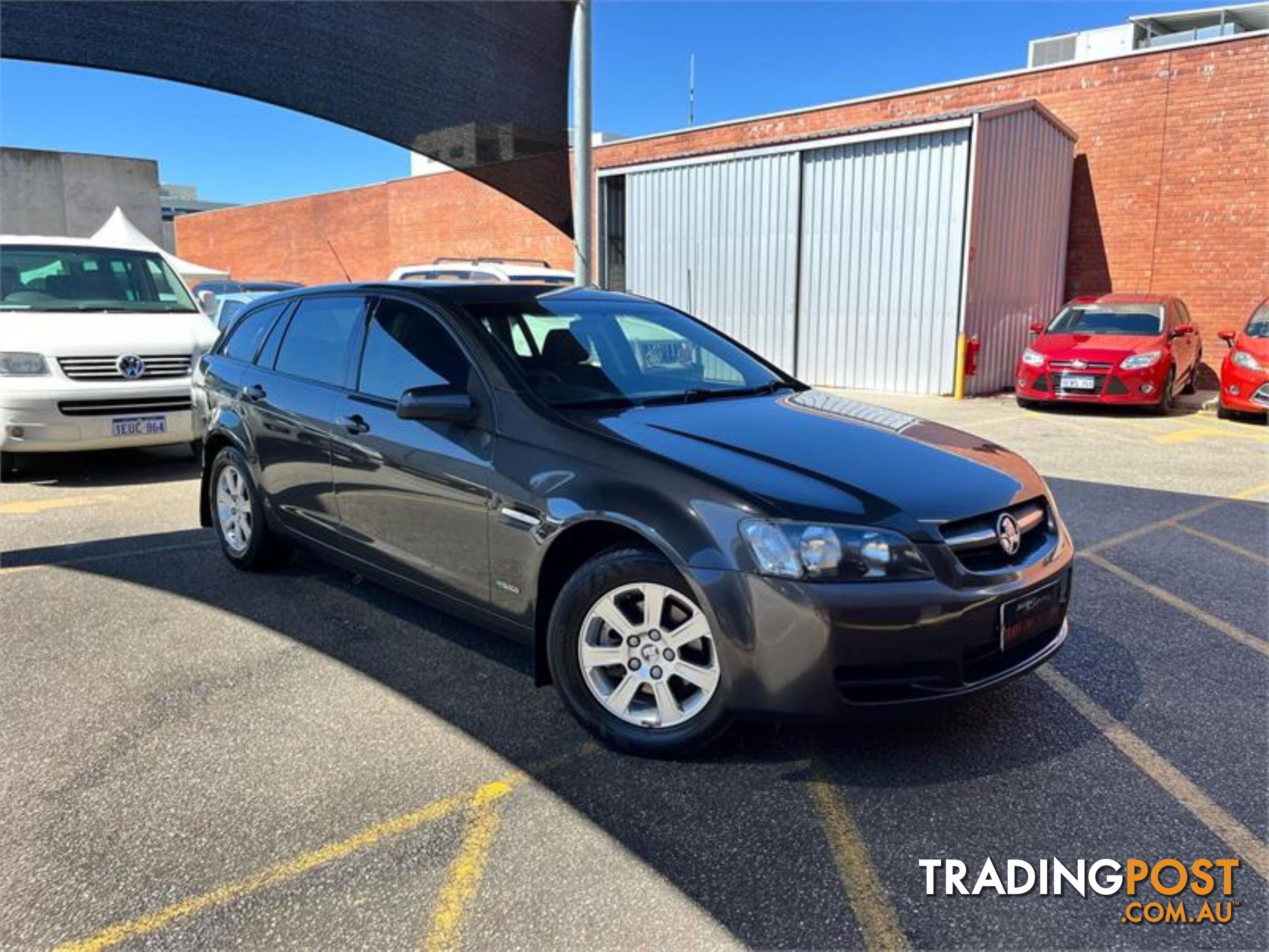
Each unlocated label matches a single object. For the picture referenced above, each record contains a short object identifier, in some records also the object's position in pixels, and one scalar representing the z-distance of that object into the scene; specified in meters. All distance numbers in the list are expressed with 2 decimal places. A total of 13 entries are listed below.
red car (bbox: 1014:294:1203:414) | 11.84
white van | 7.21
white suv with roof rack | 12.73
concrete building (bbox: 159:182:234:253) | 62.16
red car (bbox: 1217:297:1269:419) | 11.03
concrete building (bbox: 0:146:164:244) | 29.31
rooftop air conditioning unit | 20.61
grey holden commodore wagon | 2.74
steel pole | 9.68
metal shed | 13.95
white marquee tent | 23.11
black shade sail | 6.93
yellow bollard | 13.96
